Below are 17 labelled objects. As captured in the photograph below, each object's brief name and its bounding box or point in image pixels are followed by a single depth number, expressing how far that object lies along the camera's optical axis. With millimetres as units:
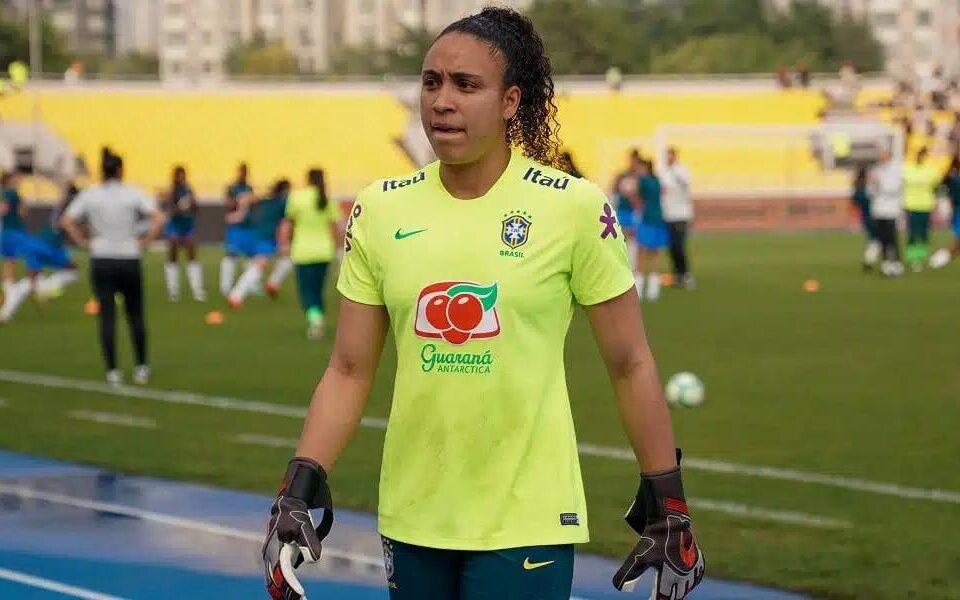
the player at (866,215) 33219
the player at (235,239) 28719
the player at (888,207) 31031
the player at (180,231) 28016
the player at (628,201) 29825
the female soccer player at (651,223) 26423
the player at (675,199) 27594
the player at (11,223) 25188
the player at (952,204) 32250
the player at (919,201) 31422
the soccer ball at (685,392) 14578
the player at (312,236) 20297
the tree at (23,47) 97625
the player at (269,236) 26838
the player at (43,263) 24188
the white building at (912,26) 175125
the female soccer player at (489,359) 3980
